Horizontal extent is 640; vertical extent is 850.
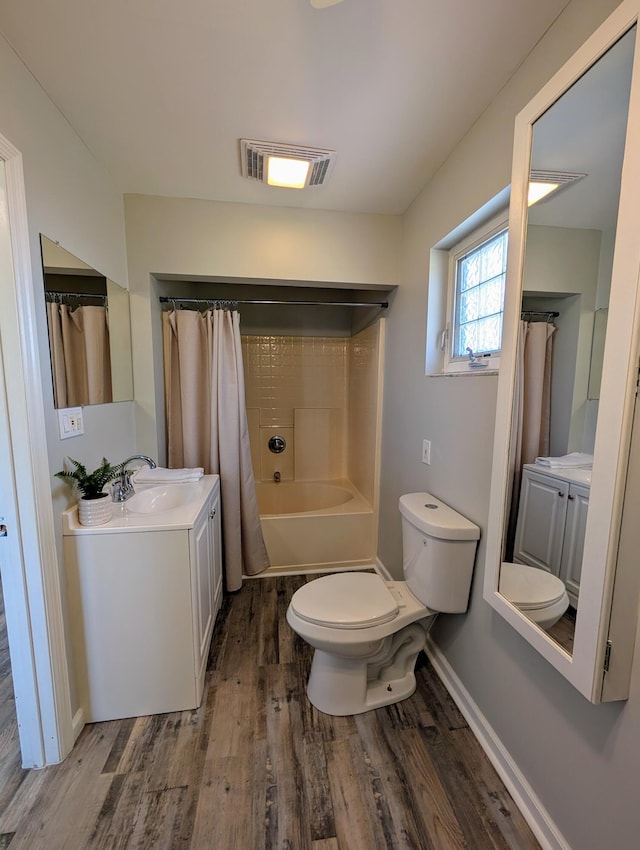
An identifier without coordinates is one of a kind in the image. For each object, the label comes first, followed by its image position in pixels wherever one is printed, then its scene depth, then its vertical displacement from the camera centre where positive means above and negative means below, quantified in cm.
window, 145 +39
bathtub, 253 -111
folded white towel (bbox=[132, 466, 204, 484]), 190 -50
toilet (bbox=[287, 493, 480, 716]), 140 -93
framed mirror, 78 +6
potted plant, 136 -44
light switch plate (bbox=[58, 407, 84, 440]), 134 -16
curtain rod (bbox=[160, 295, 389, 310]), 220 +52
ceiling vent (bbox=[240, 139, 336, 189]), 153 +100
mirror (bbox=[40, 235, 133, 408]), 133 +22
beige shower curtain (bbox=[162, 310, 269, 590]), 222 -14
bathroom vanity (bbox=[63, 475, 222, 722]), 137 -91
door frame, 110 -46
